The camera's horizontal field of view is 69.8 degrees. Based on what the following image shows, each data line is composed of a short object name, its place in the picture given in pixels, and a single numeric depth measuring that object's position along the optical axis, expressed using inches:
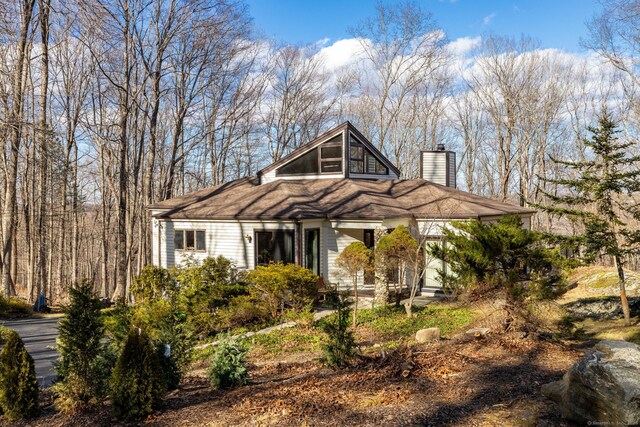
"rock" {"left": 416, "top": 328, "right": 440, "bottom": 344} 353.7
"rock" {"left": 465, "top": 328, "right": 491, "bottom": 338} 323.9
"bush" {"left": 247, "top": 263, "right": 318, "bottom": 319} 475.8
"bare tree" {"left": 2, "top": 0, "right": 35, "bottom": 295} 586.9
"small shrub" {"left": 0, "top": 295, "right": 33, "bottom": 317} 593.6
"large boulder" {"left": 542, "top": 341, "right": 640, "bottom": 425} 160.6
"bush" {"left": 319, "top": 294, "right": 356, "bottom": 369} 272.1
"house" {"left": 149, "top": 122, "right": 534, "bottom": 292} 621.3
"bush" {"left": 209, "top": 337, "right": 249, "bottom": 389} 249.4
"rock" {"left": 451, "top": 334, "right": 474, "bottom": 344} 320.5
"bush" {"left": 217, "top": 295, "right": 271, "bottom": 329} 473.4
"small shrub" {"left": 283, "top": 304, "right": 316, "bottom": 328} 447.8
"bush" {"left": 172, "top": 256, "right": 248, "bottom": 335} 471.2
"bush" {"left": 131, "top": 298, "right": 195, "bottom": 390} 245.8
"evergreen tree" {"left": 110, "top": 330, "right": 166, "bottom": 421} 208.4
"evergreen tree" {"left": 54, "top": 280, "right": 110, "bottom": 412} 227.9
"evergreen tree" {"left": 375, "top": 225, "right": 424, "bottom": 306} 481.4
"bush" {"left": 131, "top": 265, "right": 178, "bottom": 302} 516.7
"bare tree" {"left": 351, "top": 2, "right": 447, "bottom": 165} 1235.2
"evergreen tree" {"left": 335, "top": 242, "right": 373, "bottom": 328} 474.6
